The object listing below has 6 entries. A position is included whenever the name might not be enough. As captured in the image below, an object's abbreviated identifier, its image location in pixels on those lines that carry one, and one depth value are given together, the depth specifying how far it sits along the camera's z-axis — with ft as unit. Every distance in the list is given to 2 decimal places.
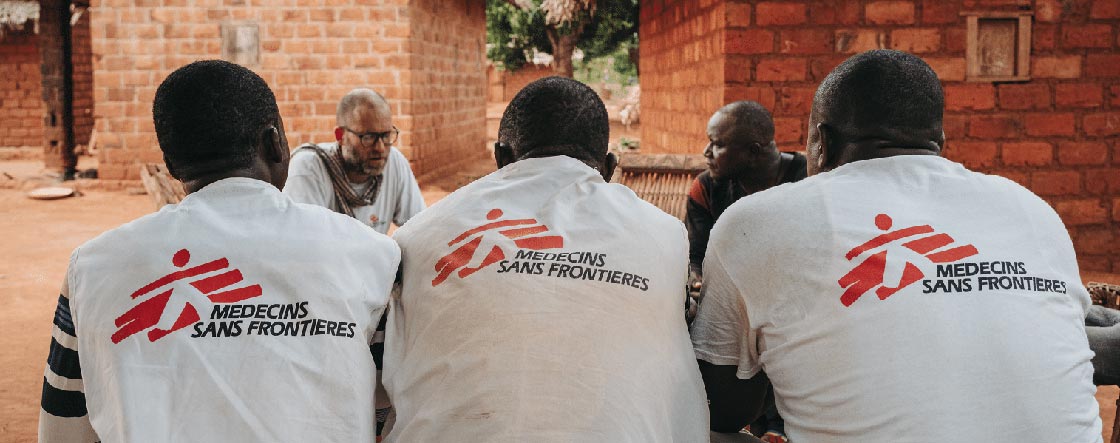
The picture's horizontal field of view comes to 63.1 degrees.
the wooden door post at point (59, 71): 43.19
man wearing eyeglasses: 13.28
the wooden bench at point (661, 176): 17.52
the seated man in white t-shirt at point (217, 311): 4.94
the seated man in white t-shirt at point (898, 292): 4.93
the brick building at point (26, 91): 58.34
